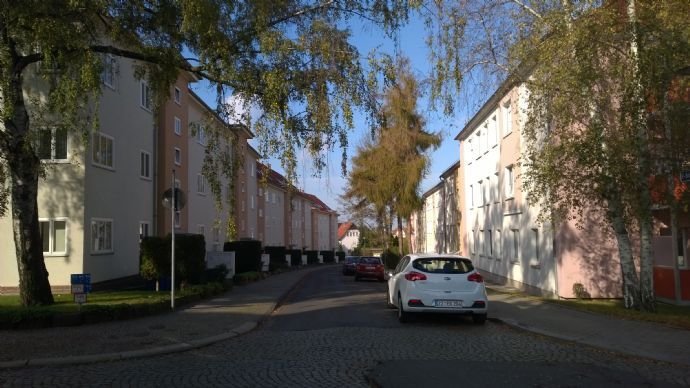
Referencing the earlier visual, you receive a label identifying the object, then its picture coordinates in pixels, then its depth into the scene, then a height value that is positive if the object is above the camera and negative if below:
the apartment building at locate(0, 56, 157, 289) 19.77 +1.74
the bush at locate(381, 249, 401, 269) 50.59 -1.39
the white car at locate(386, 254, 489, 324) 12.42 -0.99
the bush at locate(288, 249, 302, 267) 53.24 -1.23
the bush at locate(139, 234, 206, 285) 17.81 -0.35
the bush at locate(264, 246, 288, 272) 44.02 -0.87
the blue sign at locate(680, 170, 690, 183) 14.20 +1.47
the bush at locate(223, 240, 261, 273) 31.01 -0.57
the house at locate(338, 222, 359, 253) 136.75 +1.48
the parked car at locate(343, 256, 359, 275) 36.40 -1.44
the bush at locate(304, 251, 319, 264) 65.19 -1.52
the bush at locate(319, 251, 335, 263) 76.20 -1.70
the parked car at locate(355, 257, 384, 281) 31.91 -1.48
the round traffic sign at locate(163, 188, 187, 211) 13.70 +1.07
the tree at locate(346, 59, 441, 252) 42.03 +5.34
